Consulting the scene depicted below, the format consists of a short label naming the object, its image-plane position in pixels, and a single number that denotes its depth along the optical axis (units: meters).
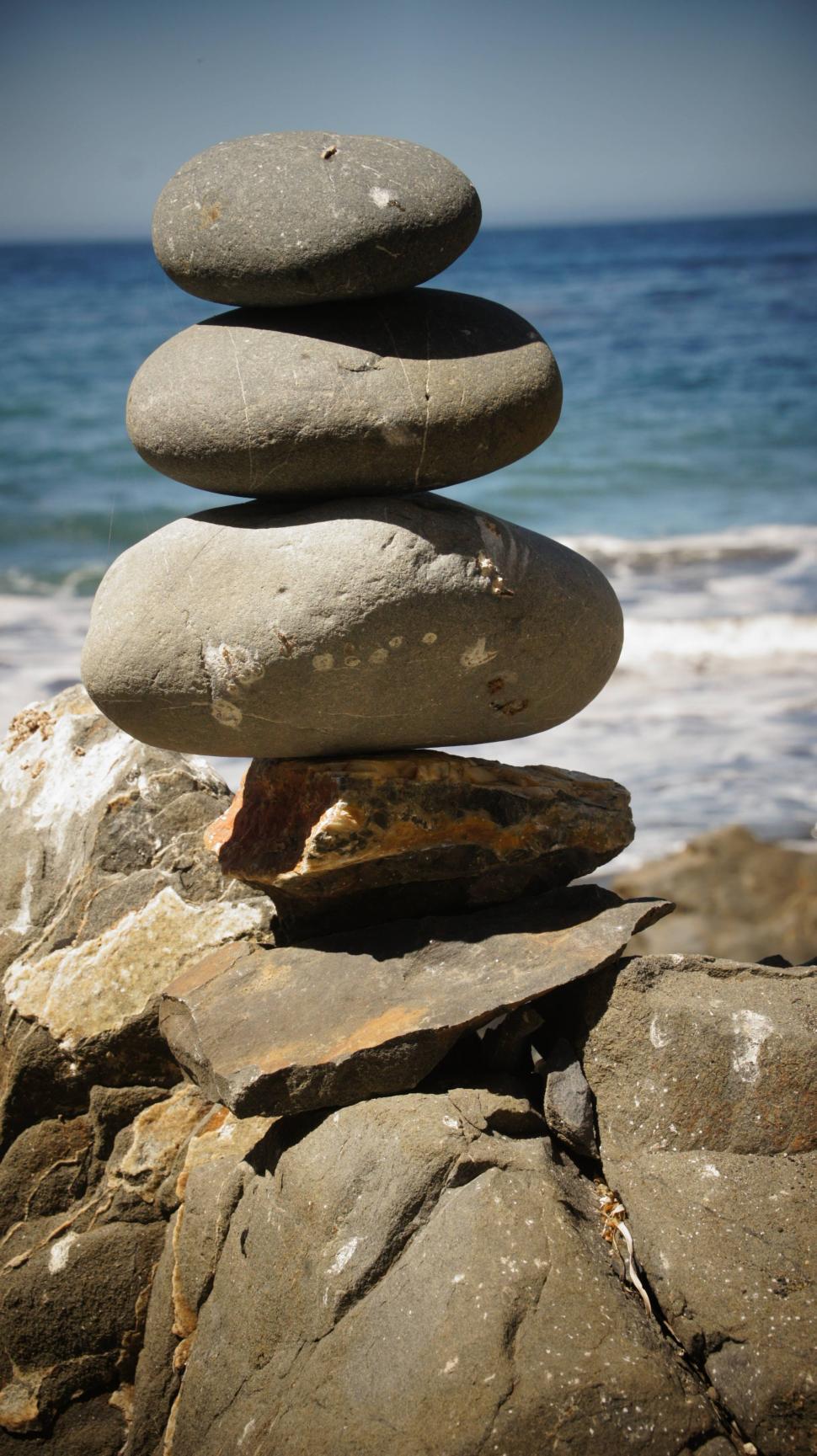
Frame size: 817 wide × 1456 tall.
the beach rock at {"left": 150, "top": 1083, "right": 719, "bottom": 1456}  2.65
